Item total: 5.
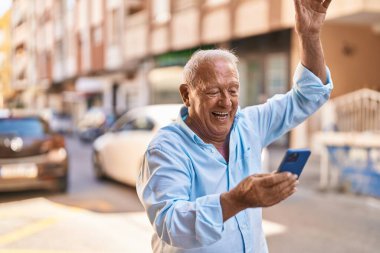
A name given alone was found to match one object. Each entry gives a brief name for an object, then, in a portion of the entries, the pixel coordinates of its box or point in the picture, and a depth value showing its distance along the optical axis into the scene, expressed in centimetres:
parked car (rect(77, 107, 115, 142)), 2205
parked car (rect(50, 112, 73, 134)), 3131
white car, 870
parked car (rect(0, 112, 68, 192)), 865
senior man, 163
